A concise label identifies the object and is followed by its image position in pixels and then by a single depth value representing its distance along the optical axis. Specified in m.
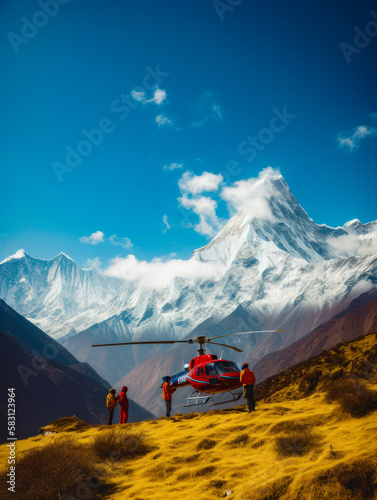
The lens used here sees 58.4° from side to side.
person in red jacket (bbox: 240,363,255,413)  12.98
